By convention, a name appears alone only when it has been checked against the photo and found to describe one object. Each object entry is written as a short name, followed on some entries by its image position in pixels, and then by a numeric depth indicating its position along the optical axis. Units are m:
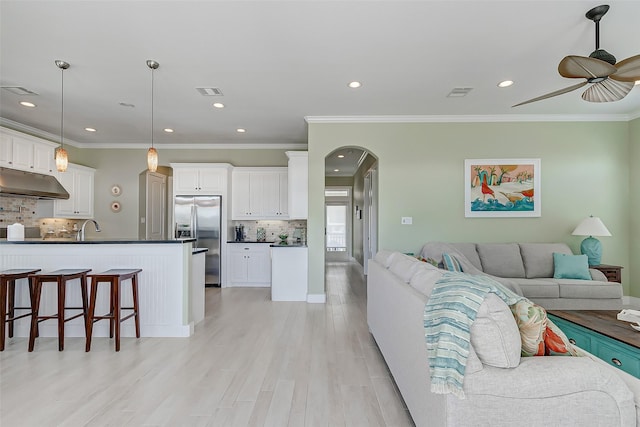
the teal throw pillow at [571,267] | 3.96
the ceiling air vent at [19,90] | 3.64
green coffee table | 2.07
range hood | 4.30
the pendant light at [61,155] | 3.11
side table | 4.14
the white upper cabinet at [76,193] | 5.53
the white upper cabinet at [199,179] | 6.12
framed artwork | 4.72
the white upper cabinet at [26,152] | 4.42
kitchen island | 3.40
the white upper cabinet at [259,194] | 6.34
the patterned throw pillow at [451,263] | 3.86
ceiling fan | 2.20
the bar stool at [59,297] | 2.94
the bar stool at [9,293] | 2.98
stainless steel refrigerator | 6.05
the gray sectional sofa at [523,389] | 1.27
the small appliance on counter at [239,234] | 6.46
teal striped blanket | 1.27
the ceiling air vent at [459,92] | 3.73
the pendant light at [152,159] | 3.28
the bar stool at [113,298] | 2.98
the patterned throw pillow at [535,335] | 1.47
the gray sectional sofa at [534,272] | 3.64
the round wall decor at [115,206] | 6.36
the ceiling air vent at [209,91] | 3.73
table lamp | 4.25
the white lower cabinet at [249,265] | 6.09
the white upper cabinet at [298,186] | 5.43
